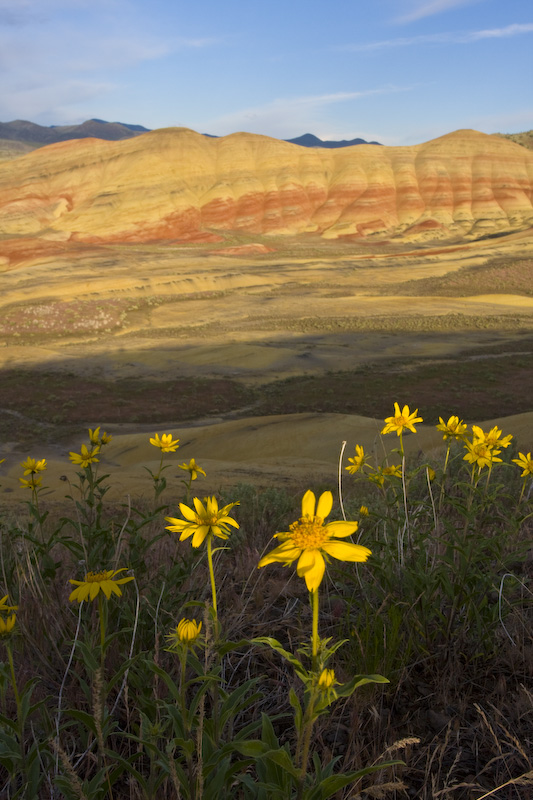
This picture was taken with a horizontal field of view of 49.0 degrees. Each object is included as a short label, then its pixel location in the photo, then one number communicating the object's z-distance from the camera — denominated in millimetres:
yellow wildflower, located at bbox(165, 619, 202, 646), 1422
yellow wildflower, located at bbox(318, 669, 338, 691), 1180
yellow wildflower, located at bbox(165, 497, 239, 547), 1517
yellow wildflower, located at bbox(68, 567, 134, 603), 1544
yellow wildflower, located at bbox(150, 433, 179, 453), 3215
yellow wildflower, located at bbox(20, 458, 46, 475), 3112
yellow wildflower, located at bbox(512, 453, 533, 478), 2660
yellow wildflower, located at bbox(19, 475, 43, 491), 3027
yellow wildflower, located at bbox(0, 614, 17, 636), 1501
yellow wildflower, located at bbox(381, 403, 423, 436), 2650
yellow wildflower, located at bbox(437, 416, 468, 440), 2818
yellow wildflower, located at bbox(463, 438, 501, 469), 2477
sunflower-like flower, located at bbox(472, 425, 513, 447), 2596
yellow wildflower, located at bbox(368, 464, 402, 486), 2740
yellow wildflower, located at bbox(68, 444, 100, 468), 3111
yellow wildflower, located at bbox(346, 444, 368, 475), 2984
